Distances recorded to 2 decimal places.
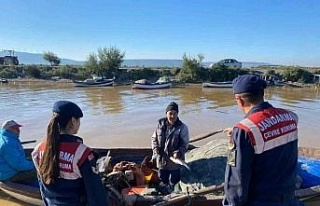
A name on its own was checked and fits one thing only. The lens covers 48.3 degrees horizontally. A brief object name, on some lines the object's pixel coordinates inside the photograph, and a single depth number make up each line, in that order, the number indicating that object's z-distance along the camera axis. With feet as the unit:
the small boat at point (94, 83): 127.34
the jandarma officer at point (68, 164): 8.05
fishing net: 16.75
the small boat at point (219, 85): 119.96
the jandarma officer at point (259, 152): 7.84
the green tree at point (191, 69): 140.67
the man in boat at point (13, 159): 17.31
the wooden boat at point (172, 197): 14.97
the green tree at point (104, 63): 154.61
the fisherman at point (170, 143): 16.49
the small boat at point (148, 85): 116.98
